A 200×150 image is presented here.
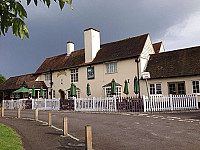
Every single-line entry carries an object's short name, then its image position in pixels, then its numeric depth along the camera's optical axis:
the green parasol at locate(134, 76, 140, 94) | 17.38
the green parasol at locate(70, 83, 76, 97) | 20.17
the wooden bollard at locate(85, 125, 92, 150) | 4.83
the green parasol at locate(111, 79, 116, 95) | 17.73
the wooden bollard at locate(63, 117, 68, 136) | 7.43
